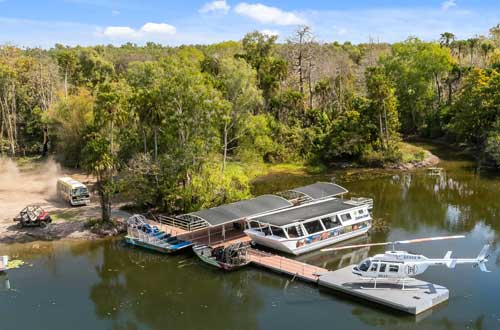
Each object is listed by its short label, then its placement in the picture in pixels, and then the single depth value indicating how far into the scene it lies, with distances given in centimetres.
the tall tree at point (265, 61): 6581
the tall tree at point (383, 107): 5991
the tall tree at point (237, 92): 4928
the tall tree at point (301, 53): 7169
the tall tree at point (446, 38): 9612
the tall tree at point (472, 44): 9612
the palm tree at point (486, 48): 8931
